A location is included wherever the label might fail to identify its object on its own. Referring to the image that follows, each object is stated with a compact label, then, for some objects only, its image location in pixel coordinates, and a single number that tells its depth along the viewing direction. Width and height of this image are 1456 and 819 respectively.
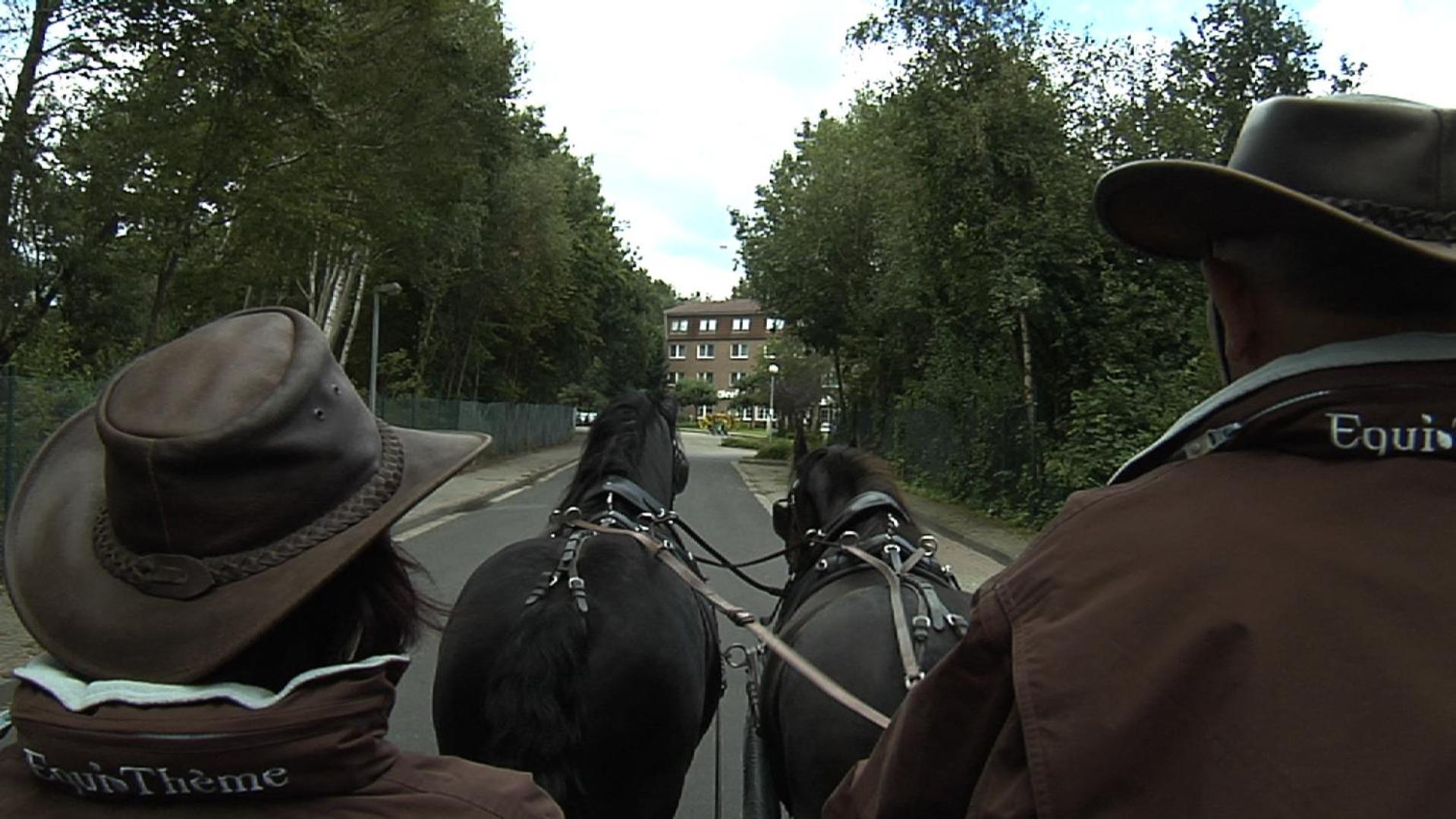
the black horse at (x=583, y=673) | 2.94
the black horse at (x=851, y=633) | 2.98
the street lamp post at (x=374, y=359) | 22.44
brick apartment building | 111.38
